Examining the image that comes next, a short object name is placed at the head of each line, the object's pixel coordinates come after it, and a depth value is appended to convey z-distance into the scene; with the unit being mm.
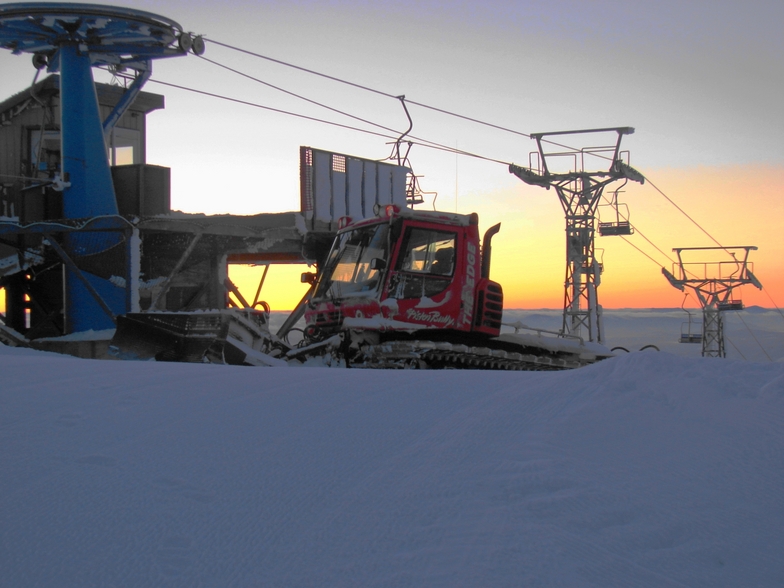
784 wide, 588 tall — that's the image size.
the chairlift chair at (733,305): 36438
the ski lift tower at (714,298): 35656
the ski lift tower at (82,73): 15500
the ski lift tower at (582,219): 29141
